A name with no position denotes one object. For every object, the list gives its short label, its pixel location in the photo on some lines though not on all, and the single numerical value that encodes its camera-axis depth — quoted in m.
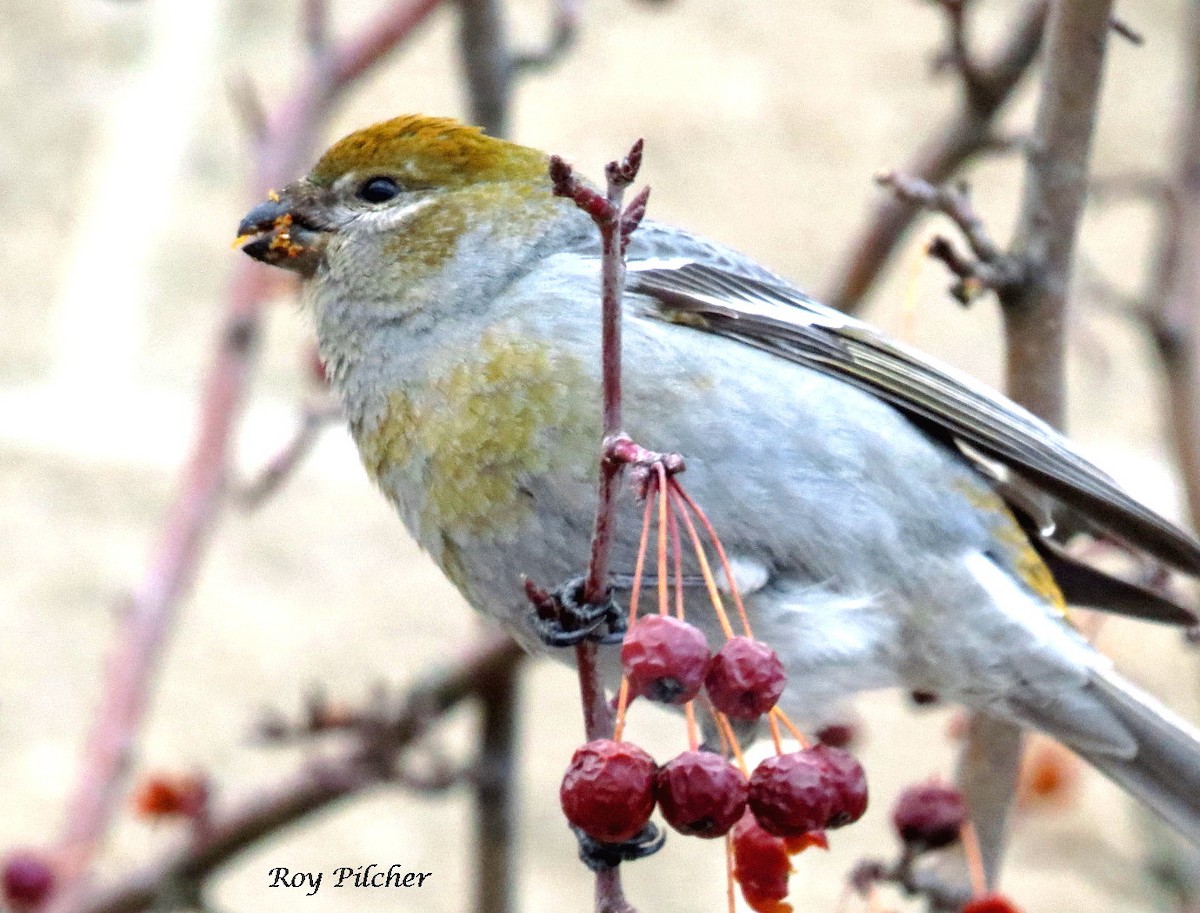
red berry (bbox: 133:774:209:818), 2.86
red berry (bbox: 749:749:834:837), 2.72
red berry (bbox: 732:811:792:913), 2.74
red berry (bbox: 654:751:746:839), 2.71
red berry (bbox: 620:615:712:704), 2.71
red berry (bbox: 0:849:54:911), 2.82
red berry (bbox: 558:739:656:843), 2.71
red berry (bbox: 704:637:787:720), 2.72
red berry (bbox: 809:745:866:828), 2.73
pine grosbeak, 2.81
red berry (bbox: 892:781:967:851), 2.80
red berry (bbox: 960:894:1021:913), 2.78
